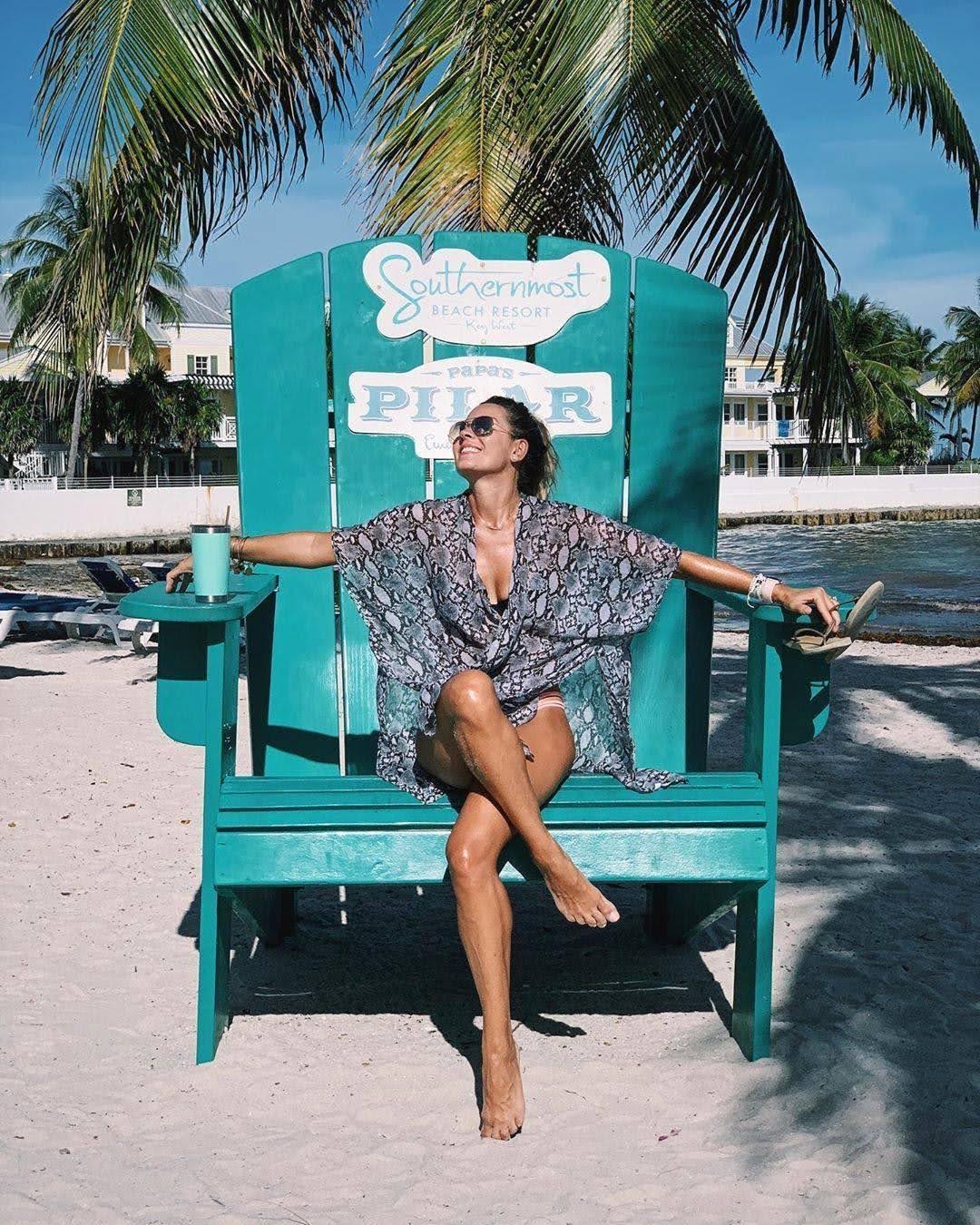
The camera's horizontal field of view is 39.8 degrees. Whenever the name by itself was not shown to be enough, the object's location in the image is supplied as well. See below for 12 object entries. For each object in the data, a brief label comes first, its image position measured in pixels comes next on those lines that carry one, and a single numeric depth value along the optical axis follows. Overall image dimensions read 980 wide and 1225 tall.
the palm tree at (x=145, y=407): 40.50
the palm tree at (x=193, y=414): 41.78
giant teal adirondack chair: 3.50
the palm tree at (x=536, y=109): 6.18
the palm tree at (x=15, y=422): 39.86
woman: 2.82
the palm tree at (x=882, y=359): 55.66
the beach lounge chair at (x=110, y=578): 11.68
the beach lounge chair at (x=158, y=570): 11.43
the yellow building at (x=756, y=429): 59.78
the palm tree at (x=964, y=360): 60.09
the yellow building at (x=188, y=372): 46.22
